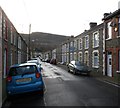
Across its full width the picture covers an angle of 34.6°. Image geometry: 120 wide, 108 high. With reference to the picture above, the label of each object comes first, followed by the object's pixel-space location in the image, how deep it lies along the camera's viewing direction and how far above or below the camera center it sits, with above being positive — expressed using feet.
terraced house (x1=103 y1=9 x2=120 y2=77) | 56.92 +3.91
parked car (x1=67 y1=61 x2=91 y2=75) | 67.05 -4.28
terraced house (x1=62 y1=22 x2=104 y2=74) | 73.05 +4.05
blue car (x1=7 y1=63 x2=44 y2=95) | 28.37 -3.50
